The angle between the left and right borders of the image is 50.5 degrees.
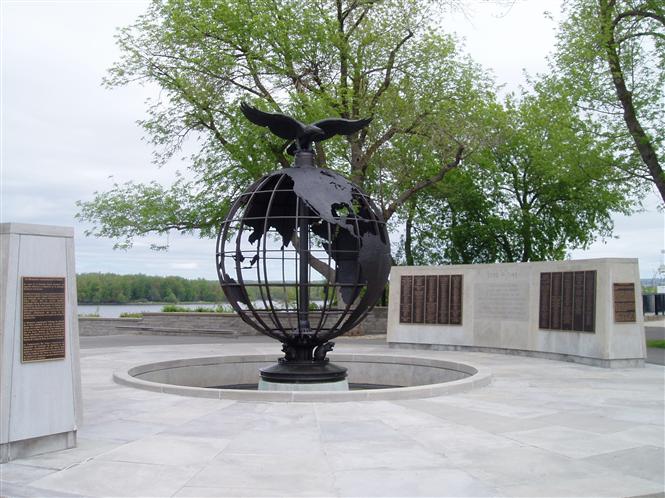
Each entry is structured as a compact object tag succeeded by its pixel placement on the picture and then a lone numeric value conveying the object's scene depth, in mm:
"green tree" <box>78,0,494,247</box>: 21750
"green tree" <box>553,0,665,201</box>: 18984
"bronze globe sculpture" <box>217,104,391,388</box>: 10719
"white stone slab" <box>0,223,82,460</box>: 6777
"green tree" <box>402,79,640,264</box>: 29719
